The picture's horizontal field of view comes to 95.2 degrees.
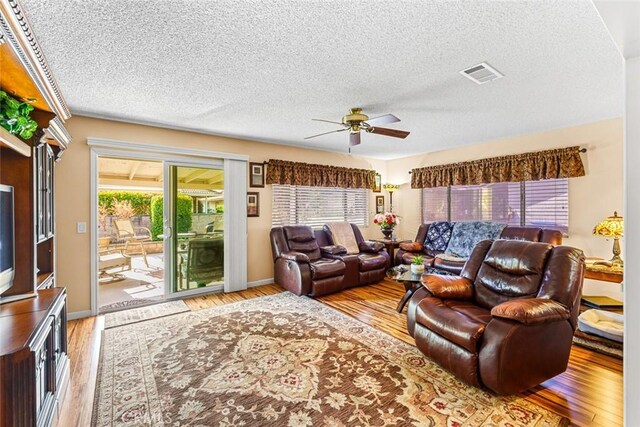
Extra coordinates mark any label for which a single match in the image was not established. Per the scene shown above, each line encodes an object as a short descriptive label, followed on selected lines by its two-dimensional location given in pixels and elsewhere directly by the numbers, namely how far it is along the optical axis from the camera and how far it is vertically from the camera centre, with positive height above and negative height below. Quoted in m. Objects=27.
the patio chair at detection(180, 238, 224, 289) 4.61 -0.84
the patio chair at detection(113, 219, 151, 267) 6.70 -0.61
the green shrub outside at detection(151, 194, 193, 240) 4.44 -0.05
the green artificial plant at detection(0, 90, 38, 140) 1.74 +0.58
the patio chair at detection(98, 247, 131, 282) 5.34 -1.00
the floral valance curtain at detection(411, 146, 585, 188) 4.14 +0.68
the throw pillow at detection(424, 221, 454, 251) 5.36 -0.48
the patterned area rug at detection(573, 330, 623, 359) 2.67 -1.28
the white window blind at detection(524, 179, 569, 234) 4.30 +0.10
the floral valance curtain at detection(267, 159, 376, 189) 5.20 +0.69
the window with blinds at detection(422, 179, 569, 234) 4.38 +0.12
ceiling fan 3.33 +0.99
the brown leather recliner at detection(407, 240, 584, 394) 1.99 -0.84
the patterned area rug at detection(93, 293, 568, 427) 1.90 -1.34
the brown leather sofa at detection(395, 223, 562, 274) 4.14 -0.73
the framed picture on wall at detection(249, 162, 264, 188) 5.04 +0.62
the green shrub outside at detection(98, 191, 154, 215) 7.24 +0.28
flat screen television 1.80 -0.18
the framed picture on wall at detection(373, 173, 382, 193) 6.76 +0.61
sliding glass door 4.38 -0.28
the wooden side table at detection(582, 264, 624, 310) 3.07 -0.70
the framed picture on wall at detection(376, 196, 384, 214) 6.85 +0.12
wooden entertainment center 1.35 -0.36
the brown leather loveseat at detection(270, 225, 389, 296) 4.41 -0.85
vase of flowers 5.93 -0.23
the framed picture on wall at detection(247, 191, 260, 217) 5.00 +0.10
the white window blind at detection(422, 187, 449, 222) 5.86 +0.12
